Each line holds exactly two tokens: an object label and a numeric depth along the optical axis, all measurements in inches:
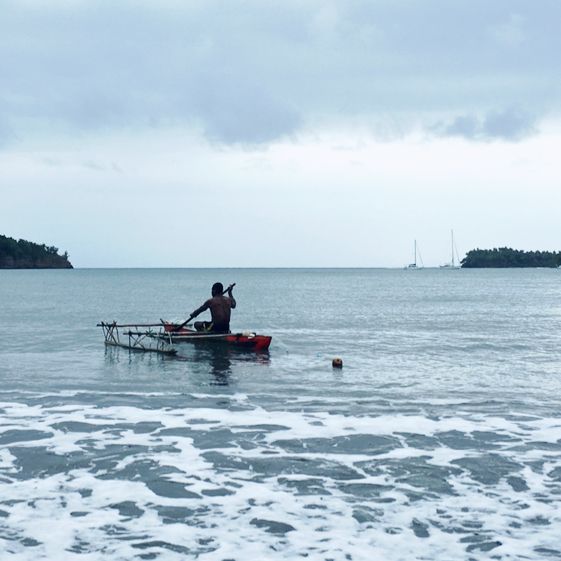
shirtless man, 1269.7
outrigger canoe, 1274.6
